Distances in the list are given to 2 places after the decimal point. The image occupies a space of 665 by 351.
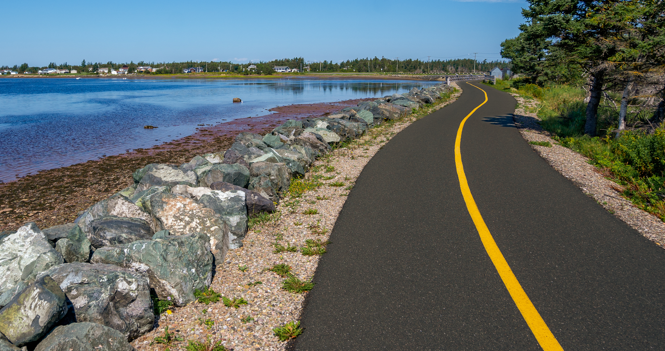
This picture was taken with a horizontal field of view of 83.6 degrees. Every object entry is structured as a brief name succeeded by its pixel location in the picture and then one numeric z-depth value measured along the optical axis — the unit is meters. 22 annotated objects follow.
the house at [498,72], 88.06
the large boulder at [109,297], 3.43
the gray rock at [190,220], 5.12
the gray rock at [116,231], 4.90
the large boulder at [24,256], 4.07
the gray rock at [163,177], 7.69
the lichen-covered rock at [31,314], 2.93
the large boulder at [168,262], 4.06
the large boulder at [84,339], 2.85
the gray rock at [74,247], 4.46
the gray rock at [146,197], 5.81
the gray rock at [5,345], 2.85
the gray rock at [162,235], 4.65
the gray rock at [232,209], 5.56
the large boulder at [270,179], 7.32
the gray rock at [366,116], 16.91
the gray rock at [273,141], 12.11
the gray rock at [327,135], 12.66
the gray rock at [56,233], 4.99
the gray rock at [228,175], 7.50
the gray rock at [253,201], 6.44
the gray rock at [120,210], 5.64
